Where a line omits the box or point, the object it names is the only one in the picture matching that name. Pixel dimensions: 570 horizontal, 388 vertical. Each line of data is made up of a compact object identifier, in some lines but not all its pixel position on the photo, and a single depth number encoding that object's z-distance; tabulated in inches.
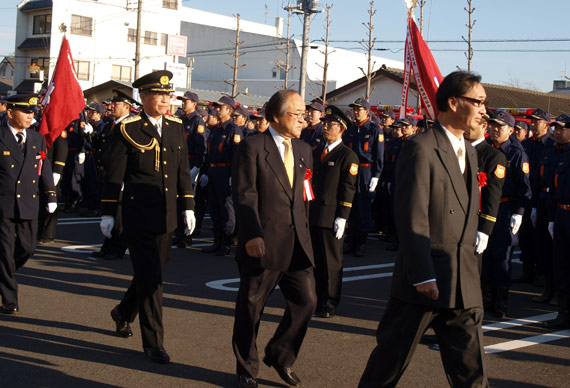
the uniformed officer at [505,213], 295.0
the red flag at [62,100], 438.9
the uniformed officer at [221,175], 426.6
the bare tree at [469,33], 1352.1
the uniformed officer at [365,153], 449.2
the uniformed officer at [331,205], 281.9
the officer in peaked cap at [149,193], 216.5
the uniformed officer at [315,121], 460.8
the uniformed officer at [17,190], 261.7
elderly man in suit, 193.5
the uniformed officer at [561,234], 280.1
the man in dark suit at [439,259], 146.3
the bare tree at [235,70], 1910.4
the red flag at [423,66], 313.9
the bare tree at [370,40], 1587.1
